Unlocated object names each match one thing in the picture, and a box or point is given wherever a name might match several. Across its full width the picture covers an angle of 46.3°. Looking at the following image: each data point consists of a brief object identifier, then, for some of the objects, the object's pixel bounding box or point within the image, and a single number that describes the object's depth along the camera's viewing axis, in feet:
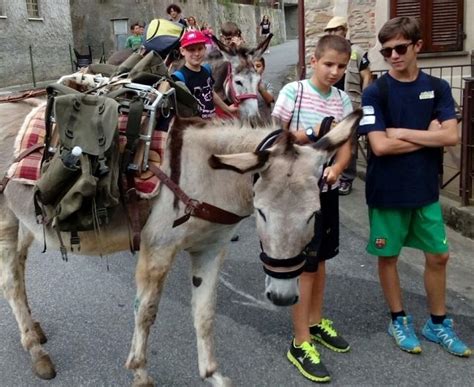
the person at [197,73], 15.85
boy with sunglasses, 10.19
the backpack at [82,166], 8.64
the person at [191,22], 34.83
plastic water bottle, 8.57
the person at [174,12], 31.54
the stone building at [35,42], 64.59
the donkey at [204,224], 7.62
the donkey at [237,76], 18.53
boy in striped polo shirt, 9.68
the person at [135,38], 37.92
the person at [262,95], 19.48
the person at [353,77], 21.12
